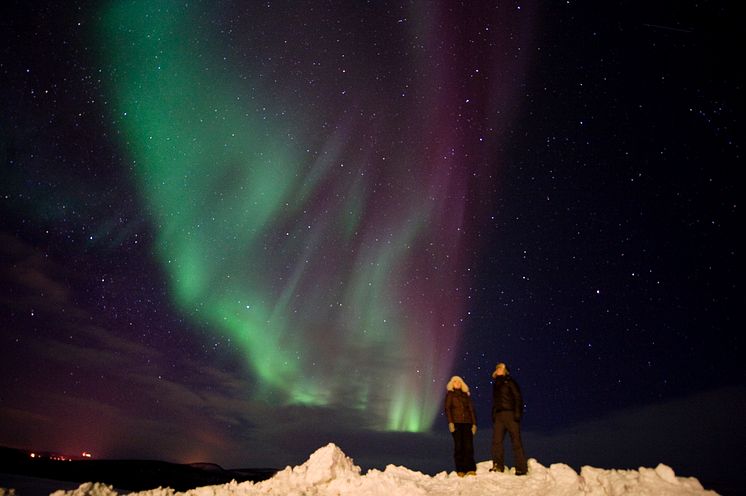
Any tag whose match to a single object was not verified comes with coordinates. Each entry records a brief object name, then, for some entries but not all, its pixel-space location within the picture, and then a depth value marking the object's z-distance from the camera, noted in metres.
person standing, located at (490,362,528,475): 7.68
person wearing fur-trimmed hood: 7.88
